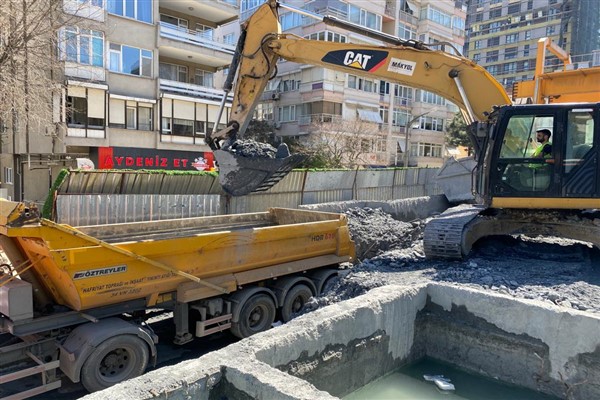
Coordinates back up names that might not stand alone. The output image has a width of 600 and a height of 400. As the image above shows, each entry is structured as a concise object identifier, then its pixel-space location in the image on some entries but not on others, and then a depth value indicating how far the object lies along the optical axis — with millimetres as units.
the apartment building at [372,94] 32375
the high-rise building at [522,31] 55000
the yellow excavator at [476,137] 6777
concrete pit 2783
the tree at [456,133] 41528
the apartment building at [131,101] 19281
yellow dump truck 4684
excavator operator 6871
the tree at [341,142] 25797
